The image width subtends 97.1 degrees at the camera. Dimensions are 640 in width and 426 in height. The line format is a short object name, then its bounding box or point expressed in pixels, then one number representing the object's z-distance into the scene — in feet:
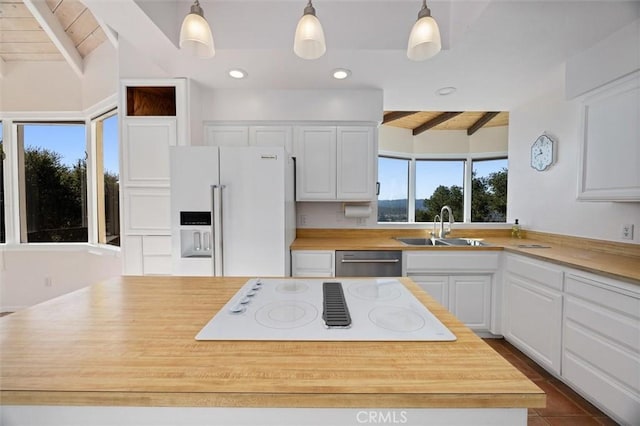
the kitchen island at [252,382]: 2.05
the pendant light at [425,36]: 3.95
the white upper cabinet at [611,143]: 5.91
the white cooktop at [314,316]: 2.80
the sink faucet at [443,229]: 10.16
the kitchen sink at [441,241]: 9.68
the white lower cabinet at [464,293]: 8.73
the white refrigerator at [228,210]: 7.75
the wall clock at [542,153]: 9.35
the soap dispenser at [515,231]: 10.53
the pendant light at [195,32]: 4.14
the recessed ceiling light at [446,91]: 9.31
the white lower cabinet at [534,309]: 6.70
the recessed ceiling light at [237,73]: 8.51
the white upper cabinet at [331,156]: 9.91
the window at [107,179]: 10.98
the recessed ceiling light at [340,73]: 8.45
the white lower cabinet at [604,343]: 5.11
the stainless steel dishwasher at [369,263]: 8.74
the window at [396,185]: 18.40
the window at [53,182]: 11.53
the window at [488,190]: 17.75
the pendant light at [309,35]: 3.93
